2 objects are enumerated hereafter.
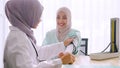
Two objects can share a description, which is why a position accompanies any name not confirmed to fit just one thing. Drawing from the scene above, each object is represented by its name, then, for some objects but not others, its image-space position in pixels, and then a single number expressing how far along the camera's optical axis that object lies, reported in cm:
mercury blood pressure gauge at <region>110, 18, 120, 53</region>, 212
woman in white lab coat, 121
